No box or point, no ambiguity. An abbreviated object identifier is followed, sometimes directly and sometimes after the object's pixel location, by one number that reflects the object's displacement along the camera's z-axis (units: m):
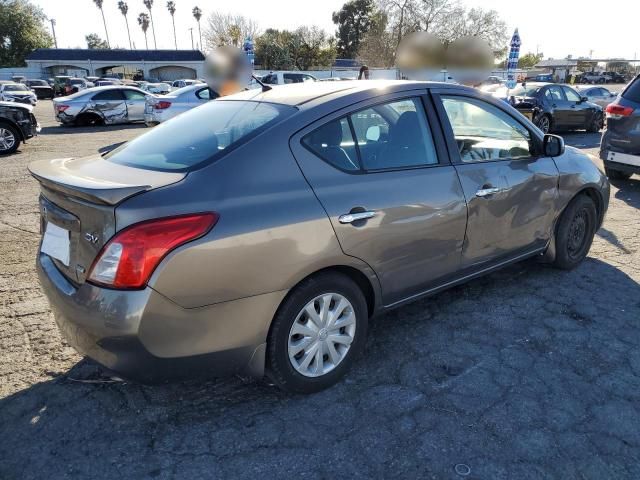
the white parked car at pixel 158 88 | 29.23
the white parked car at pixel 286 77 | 20.97
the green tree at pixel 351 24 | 66.81
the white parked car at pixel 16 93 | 24.78
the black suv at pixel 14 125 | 10.45
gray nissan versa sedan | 2.11
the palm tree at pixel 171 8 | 103.12
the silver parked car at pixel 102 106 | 16.84
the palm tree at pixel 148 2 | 97.43
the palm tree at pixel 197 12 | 96.00
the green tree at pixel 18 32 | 64.19
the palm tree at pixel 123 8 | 97.62
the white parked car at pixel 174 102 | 12.79
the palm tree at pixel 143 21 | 98.75
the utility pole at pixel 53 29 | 83.06
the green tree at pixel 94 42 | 91.00
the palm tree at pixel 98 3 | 95.38
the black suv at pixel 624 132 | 6.97
